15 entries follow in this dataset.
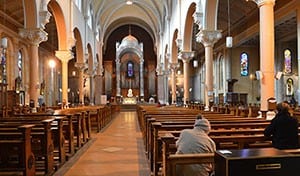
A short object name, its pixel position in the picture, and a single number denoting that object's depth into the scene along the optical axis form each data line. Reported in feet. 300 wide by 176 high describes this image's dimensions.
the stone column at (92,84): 115.30
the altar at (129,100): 135.54
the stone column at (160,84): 131.15
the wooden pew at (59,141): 25.38
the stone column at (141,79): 150.10
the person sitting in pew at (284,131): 16.67
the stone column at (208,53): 54.29
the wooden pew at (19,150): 18.72
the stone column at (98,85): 133.90
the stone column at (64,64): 71.77
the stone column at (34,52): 51.72
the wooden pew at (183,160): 11.80
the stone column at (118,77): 149.38
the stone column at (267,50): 33.96
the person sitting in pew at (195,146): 13.64
